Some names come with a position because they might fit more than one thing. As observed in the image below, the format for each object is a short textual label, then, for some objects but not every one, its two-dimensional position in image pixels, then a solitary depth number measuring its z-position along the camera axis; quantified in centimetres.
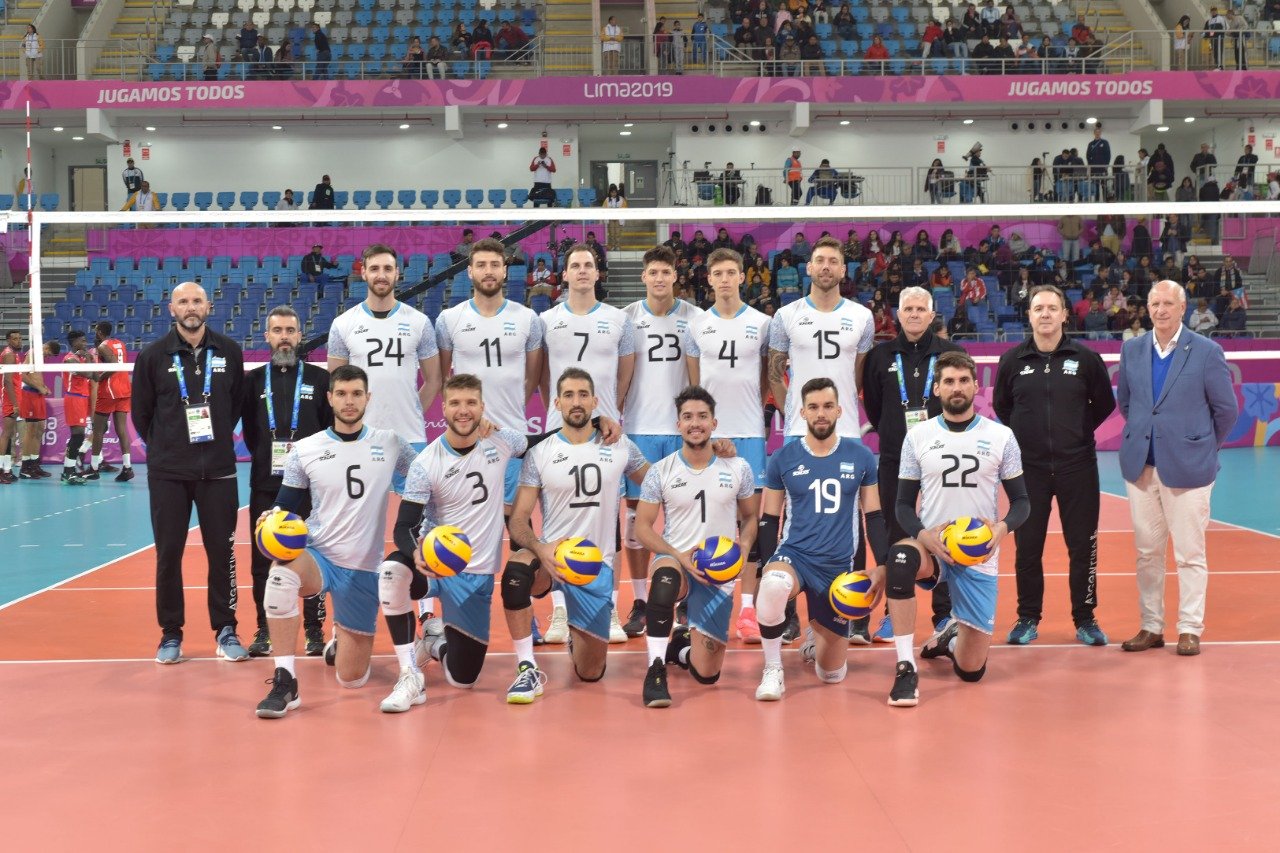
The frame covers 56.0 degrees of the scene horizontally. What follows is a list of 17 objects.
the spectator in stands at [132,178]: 2714
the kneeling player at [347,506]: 625
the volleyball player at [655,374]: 741
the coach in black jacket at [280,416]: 695
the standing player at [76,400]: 1603
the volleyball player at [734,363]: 730
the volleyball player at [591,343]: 731
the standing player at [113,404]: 1578
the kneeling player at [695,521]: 615
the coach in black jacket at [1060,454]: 707
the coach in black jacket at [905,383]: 704
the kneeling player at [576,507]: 628
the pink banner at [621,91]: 2650
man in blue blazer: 679
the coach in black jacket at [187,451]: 689
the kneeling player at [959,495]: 615
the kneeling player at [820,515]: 614
